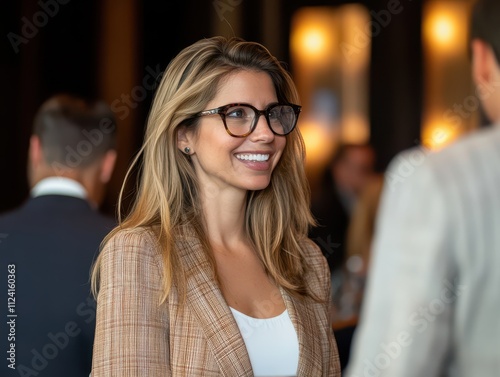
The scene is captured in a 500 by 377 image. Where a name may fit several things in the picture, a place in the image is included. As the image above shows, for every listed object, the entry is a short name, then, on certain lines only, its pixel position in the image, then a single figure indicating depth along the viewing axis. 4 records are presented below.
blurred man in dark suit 5.63
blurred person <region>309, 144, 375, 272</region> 13.46
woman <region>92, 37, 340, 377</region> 4.23
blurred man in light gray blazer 2.27
